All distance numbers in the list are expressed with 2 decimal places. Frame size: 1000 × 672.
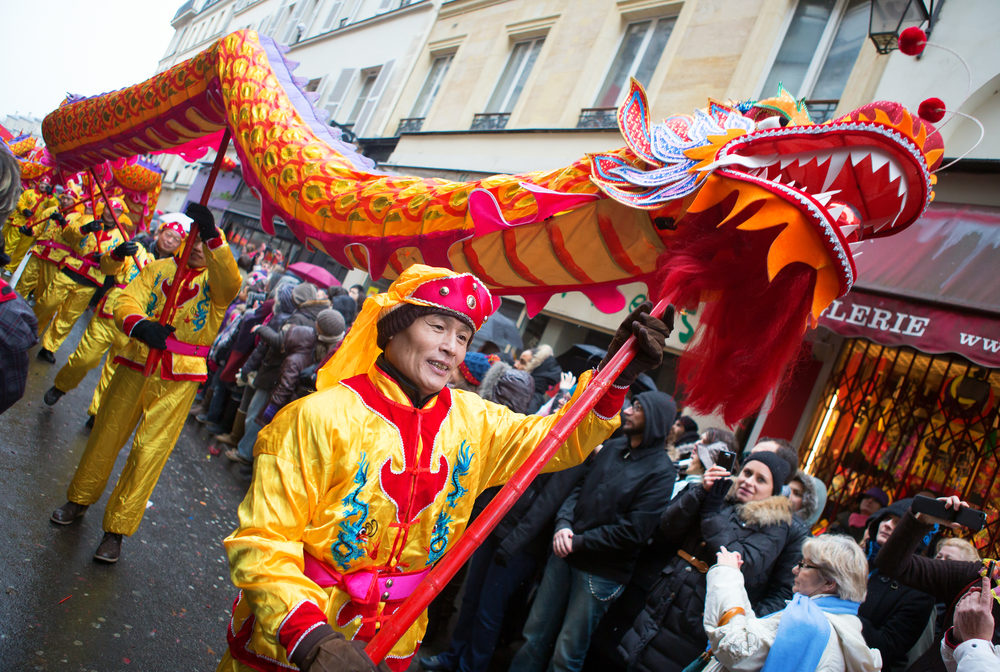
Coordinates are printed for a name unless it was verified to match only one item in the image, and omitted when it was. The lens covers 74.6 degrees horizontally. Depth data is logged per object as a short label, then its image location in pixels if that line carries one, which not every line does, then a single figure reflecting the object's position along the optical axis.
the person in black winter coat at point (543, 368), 4.86
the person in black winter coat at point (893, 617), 2.82
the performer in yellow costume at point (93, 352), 5.14
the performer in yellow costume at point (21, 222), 8.21
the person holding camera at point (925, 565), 2.52
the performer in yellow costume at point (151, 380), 3.47
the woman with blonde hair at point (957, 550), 2.86
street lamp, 5.07
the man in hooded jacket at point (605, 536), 3.22
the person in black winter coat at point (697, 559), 2.80
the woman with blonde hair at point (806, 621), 2.25
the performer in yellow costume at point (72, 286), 6.82
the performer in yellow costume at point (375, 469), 1.64
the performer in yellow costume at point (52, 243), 7.05
